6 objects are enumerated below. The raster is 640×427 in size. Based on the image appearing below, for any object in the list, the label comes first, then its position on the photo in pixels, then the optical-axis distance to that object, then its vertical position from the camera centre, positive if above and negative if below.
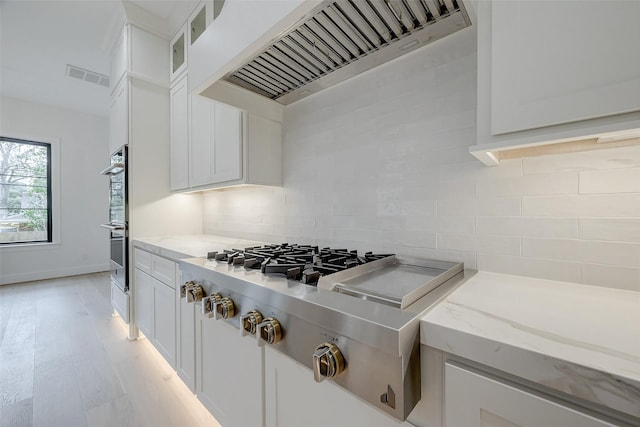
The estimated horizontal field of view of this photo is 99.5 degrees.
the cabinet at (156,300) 1.68 -0.62
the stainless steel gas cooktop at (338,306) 0.57 -0.25
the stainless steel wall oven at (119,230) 2.30 -0.15
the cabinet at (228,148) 1.66 +0.43
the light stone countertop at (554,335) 0.41 -0.23
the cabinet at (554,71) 0.57 +0.33
